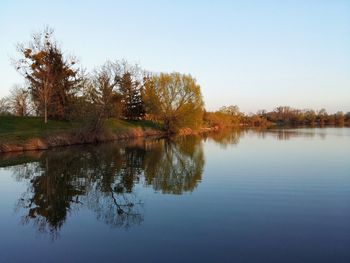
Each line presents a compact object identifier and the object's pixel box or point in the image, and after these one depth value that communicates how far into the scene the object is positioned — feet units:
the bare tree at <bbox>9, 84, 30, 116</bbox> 180.96
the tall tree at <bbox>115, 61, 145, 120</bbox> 188.34
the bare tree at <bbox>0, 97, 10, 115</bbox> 189.94
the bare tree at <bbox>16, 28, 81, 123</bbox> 118.32
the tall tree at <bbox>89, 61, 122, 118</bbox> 115.34
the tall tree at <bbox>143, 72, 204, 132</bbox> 176.55
